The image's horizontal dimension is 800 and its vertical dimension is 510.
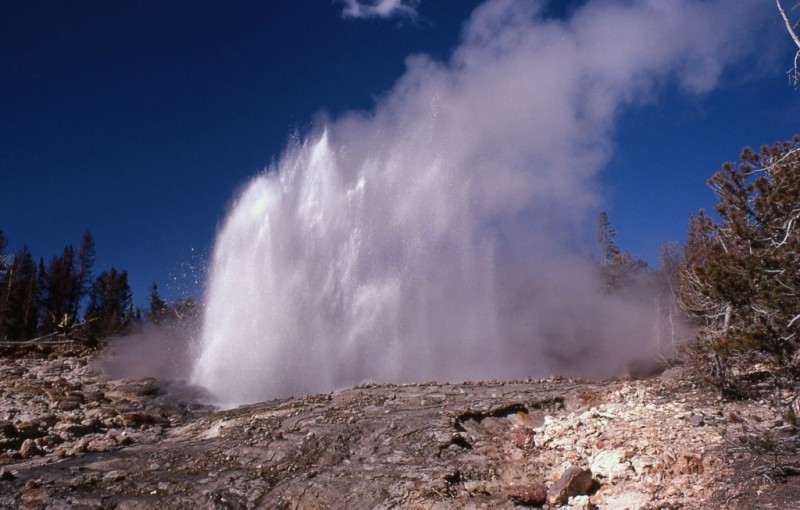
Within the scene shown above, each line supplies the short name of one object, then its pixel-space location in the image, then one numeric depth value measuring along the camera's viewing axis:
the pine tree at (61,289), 43.45
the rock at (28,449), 9.27
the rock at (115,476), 7.66
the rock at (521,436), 7.93
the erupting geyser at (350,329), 17.03
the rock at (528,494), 6.05
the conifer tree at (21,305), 37.31
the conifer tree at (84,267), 48.19
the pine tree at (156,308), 44.72
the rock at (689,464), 5.92
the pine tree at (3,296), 34.38
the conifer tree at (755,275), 6.36
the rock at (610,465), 6.20
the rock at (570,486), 6.00
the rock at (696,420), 7.18
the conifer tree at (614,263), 30.90
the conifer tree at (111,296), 49.93
